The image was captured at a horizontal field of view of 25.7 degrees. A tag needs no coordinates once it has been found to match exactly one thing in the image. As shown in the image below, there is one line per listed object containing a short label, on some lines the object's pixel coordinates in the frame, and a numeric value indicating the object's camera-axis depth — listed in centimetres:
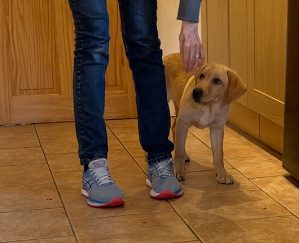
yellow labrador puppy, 224
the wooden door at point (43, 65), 318
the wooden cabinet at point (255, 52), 250
